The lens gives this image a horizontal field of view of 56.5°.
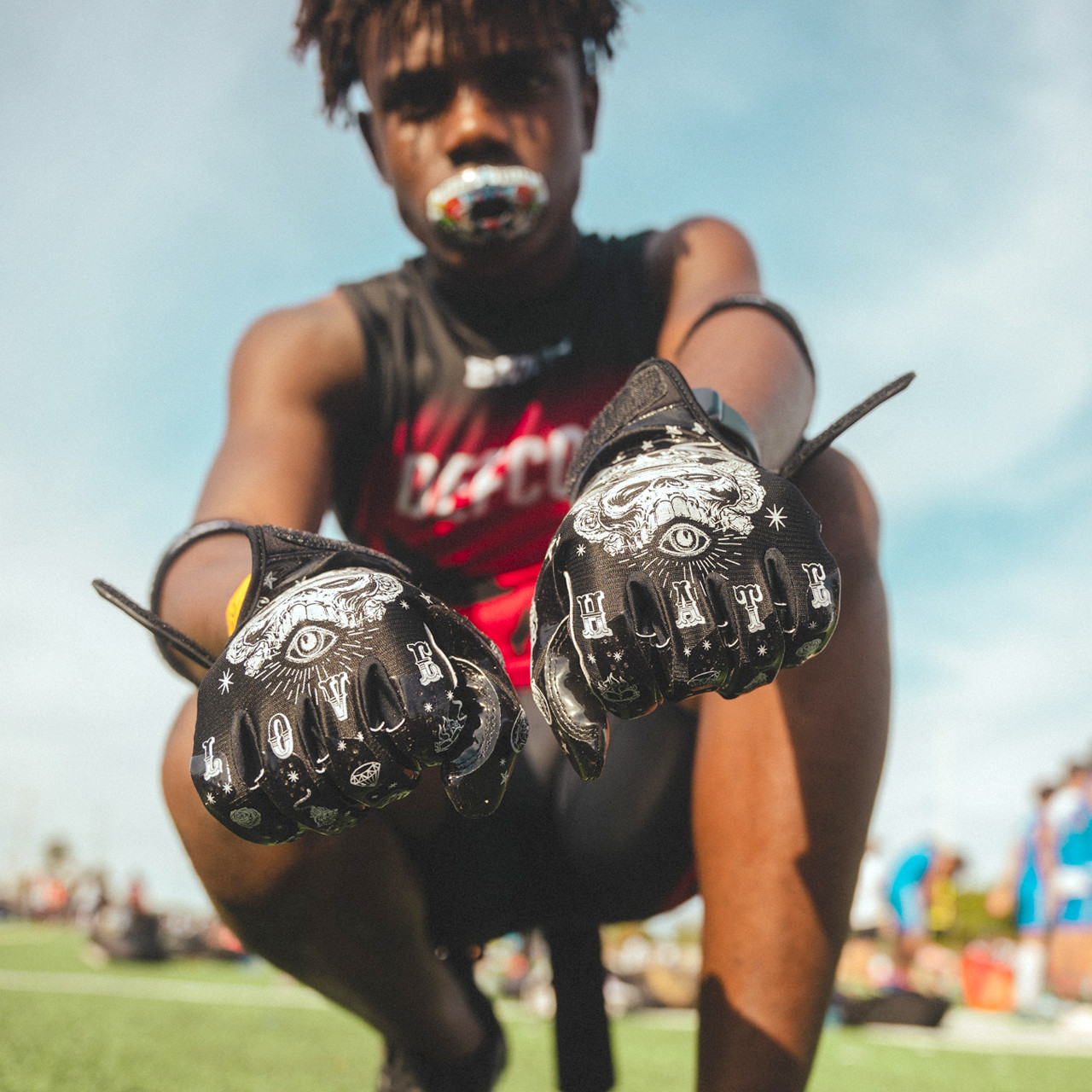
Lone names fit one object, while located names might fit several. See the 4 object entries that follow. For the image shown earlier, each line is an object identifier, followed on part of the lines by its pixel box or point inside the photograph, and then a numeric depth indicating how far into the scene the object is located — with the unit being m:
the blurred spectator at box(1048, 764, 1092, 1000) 6.84
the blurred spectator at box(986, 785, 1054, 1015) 7.59
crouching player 0.83
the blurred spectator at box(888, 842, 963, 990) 8.82
